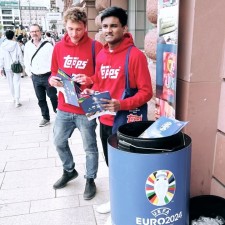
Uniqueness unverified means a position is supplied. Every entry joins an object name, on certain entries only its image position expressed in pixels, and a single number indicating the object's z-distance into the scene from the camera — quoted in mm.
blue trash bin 1649
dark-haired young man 2131
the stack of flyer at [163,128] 1694
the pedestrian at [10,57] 7105
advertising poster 2174
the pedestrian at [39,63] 5199
